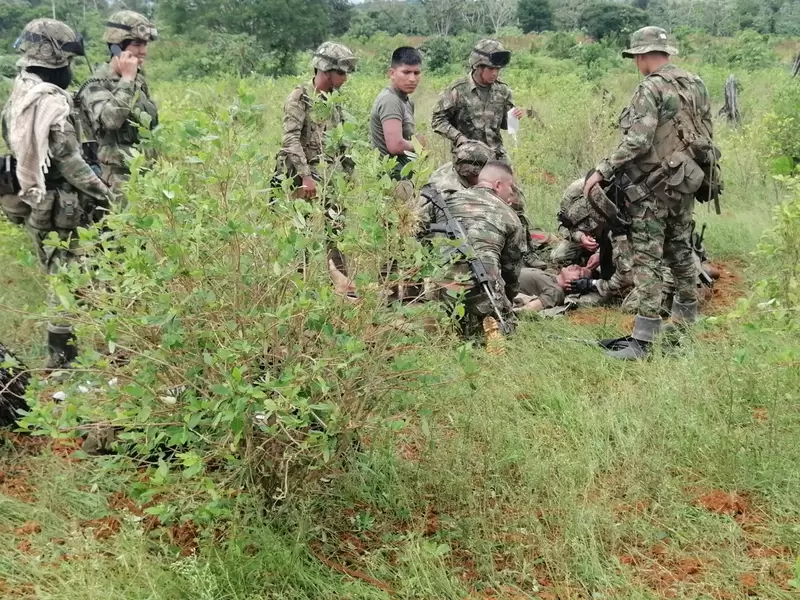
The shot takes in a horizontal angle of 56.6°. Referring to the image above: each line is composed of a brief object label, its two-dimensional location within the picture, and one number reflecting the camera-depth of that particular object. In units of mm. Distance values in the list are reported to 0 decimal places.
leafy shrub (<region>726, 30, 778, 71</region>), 21609
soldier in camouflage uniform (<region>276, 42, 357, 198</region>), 4570
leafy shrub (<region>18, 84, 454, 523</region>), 2098
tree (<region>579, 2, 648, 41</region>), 33250
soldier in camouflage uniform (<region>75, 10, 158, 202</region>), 4332
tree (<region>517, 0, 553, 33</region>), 43188
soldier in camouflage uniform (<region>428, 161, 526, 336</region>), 4105
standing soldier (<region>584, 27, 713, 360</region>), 3984
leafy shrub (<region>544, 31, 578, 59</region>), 24844
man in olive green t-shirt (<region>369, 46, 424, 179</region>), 4848
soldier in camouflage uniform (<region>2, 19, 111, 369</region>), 3490
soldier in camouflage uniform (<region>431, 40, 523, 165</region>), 5562
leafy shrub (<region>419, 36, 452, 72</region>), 25156
